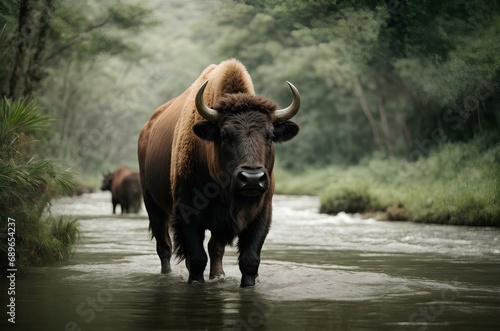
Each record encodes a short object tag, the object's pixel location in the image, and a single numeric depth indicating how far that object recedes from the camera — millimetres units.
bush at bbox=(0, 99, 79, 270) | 10945
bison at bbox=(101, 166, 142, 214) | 29178
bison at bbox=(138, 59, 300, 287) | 9234
